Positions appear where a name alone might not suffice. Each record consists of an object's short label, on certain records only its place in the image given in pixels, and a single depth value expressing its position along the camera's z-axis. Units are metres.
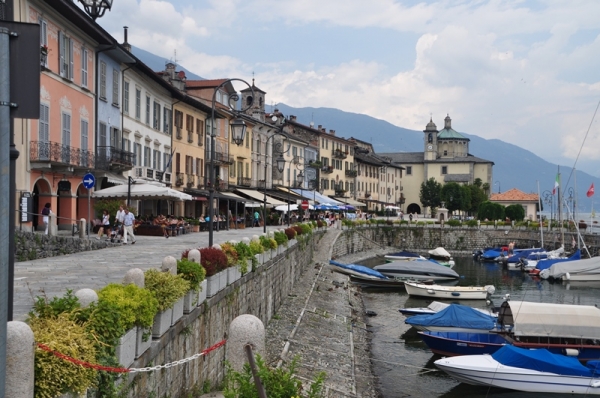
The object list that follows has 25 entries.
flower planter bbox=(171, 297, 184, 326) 10.55
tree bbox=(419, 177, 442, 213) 125.50
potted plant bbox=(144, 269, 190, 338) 9.73
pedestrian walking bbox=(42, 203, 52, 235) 22.61
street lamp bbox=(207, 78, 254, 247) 17.42
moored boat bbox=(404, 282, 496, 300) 42.00
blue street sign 23.59
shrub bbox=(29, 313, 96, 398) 5.67
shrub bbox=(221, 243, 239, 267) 16.22
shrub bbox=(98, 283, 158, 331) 7.85
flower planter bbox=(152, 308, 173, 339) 9.69
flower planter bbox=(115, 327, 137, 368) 7.52
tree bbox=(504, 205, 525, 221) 102.19
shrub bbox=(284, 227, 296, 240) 33.26
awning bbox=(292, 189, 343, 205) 73.19
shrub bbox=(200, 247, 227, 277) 13.85
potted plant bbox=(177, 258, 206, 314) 11.67
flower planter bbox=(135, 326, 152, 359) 8.52
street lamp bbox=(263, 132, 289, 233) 35.86
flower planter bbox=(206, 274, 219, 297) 13.52
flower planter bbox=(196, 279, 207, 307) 12.58
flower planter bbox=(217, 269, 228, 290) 14.74
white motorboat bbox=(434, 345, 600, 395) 20.81
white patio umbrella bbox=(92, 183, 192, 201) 30.70
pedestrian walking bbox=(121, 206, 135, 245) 27.17
